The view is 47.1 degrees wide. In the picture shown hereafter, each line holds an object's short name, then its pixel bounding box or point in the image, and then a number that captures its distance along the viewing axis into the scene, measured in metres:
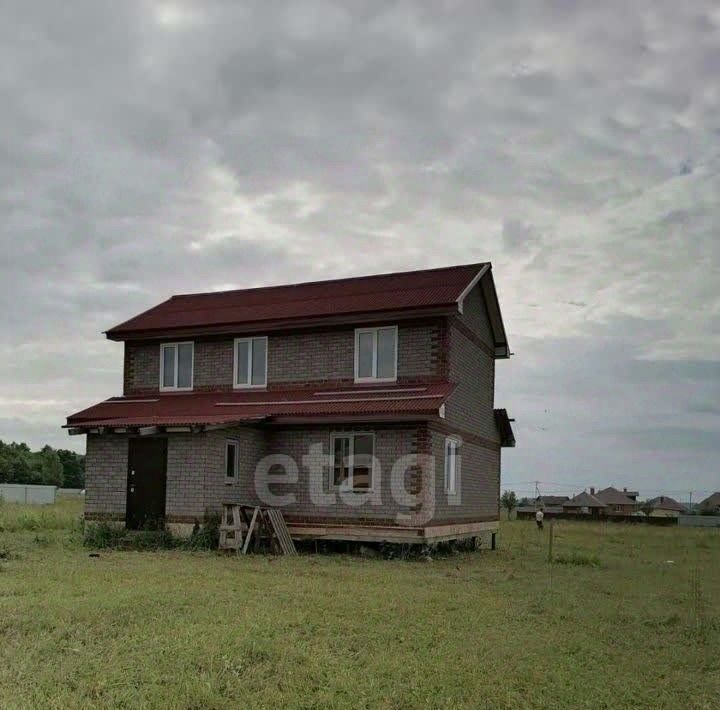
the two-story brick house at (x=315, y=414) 19.55
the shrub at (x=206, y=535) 18.56
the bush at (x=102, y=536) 18.58
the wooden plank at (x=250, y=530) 18.30
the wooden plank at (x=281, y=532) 19.12
